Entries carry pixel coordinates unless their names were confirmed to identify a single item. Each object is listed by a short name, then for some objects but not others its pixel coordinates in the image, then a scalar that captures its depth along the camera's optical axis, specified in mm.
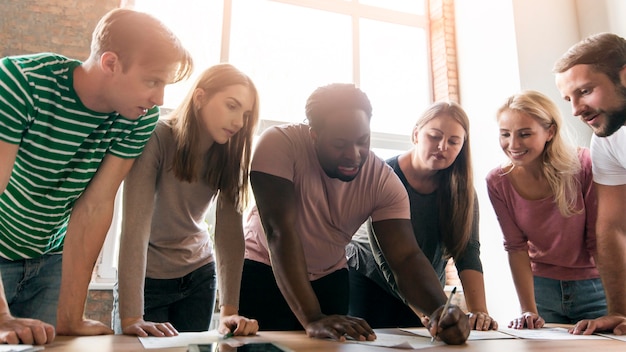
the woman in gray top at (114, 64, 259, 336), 1256
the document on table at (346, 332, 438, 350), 899
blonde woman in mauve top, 1568
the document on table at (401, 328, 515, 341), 1080
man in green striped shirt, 992
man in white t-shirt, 1424
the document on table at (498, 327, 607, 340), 1107
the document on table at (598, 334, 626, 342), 1109
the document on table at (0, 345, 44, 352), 705
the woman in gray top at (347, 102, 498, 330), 1552
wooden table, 797
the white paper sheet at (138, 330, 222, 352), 829
